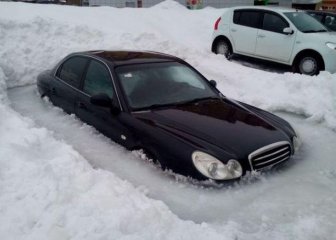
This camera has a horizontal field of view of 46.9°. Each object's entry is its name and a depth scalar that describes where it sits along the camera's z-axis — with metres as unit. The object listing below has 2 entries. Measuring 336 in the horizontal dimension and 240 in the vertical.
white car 9.69
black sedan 4.12
